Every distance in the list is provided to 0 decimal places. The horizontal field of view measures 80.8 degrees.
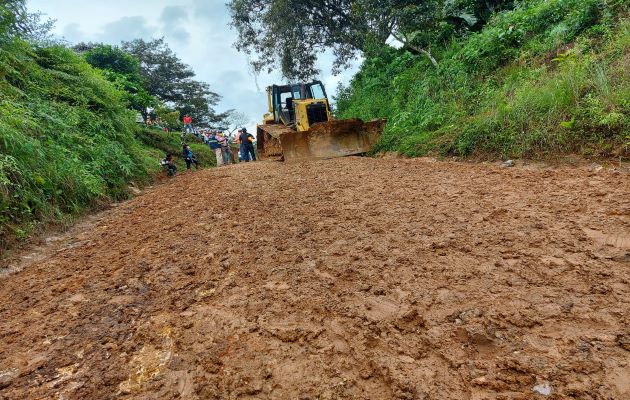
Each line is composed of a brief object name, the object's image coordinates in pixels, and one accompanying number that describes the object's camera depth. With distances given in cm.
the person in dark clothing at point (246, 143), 1476
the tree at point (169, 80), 2645
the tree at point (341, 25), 1103
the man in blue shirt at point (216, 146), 1691
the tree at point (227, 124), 3378
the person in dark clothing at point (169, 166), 1038
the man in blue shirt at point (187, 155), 1300
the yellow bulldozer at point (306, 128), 897
